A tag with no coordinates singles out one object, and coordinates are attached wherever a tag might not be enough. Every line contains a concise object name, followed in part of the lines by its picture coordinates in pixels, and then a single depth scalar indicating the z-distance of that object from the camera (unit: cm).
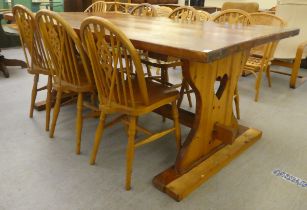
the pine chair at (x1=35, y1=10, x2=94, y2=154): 162
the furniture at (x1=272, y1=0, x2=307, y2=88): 341
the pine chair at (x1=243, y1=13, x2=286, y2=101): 272
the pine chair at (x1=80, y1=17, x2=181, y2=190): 133
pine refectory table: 131
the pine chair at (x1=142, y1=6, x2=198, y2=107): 231
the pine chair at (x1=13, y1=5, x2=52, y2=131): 193
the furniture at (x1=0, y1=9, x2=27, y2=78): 338
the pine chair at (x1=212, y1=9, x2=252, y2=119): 244
